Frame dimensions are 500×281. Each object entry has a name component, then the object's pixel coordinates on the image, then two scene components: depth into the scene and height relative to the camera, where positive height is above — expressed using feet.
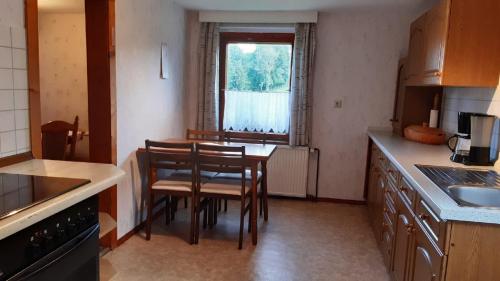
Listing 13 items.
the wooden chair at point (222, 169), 10.29 -1.98
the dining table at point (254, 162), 10.49 -1.78
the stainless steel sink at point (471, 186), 6.34 -1.33
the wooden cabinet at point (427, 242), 5.06 -2.09
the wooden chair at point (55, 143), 13.44 -1.88
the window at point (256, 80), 14.99 +0.61
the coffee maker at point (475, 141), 7.69 -0.75
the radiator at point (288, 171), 14.74 -2.81
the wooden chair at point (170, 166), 10.55 -2.00
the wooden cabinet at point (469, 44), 8.21 +1.29
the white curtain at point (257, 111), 15.06 -0.58
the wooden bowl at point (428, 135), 10.80 -0.90
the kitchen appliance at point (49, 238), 3.91 -1.68
